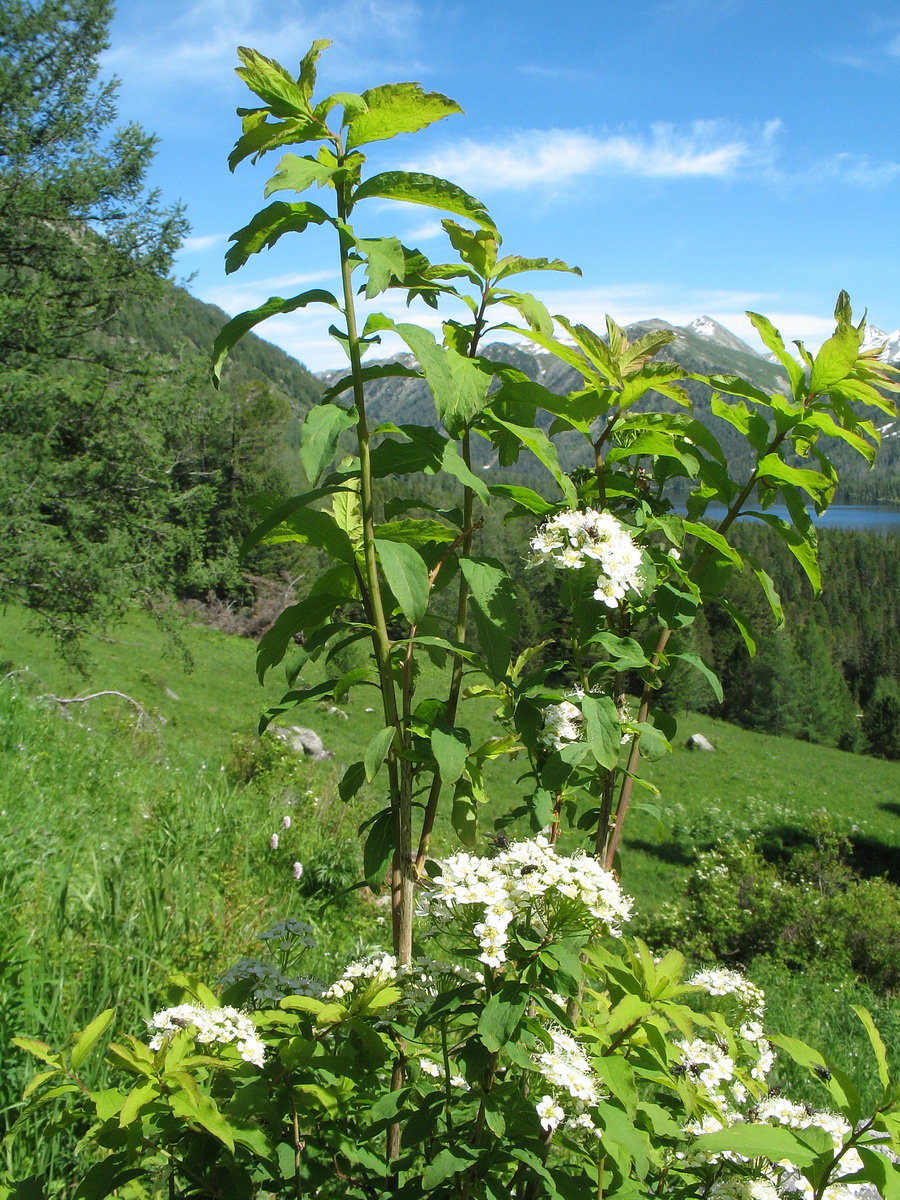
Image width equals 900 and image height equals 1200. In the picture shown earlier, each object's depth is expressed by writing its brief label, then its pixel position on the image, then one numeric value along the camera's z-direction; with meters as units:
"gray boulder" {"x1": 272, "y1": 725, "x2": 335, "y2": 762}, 18.83
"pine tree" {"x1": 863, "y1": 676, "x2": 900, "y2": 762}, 50.75
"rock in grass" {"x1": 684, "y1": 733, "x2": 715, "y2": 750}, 35.19
